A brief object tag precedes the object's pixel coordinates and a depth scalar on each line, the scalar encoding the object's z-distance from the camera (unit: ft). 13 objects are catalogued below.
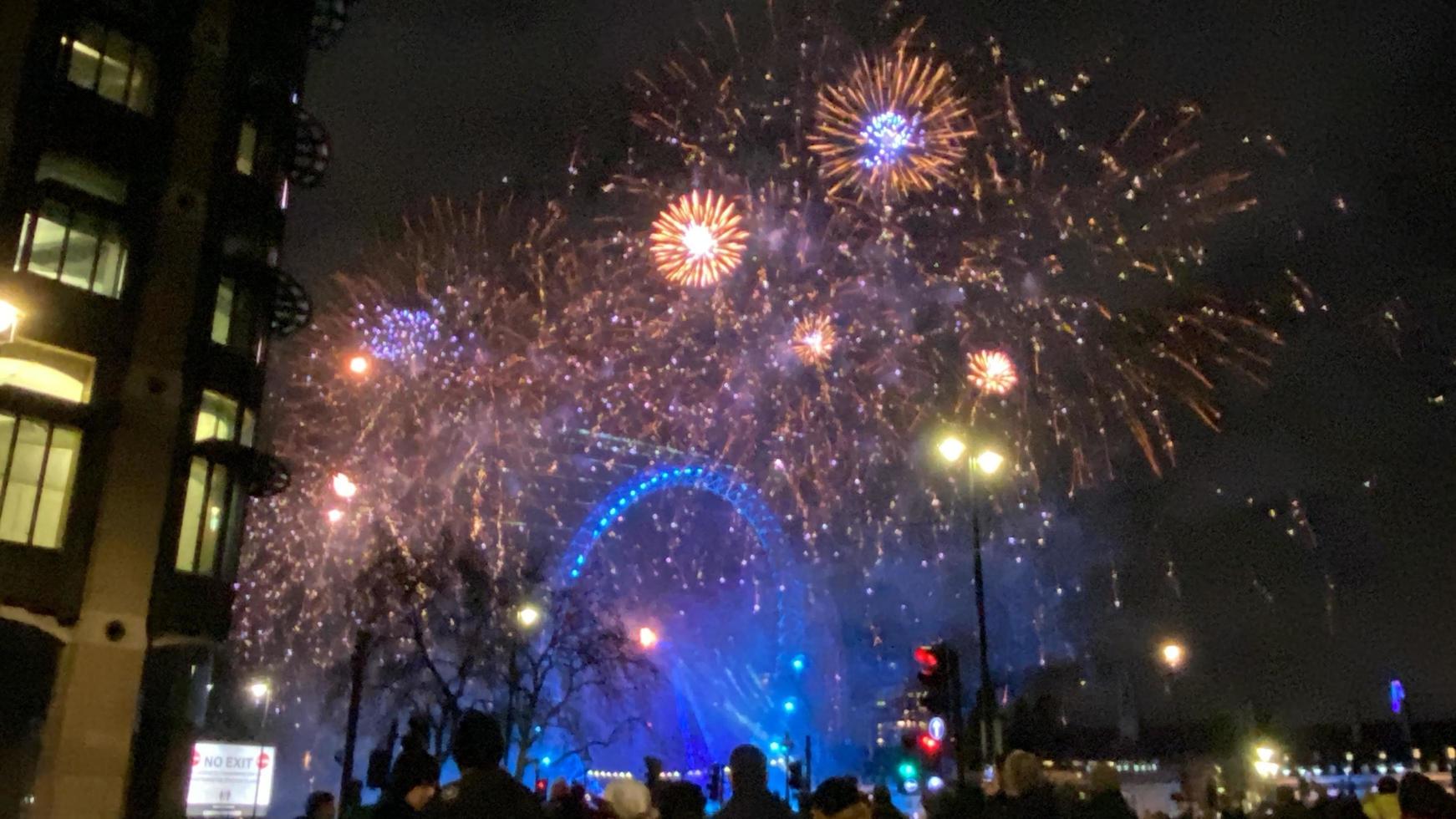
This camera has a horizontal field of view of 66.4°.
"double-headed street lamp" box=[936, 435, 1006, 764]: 54.95
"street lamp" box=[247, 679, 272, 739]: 160.68
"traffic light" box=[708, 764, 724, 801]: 80.02
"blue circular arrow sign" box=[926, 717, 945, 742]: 49.60
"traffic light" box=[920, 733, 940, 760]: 49.96
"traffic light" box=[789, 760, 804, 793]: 74.22
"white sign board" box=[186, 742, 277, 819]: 71.31
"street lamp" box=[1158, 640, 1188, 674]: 86.89
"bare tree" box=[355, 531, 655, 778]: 138.82
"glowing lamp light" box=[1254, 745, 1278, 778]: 106.83
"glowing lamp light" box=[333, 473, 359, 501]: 105.09
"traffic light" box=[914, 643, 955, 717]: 48.39
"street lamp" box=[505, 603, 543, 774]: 138.00
